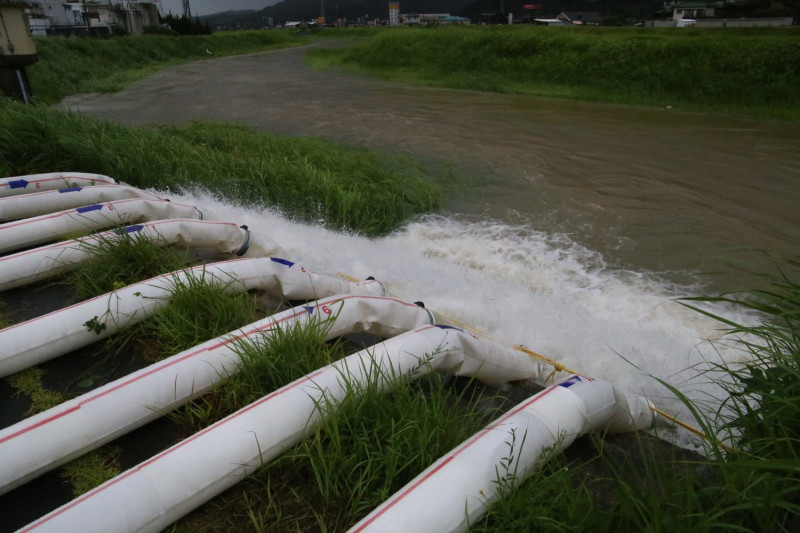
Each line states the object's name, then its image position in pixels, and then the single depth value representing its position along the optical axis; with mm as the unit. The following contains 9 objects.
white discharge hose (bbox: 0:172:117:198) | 4641
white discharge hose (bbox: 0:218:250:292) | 3312
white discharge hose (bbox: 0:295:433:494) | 1927
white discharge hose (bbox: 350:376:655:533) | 1613
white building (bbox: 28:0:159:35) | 36000
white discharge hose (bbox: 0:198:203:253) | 3766
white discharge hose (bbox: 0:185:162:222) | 4340
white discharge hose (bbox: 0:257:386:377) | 2555
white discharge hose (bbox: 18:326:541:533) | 1669
